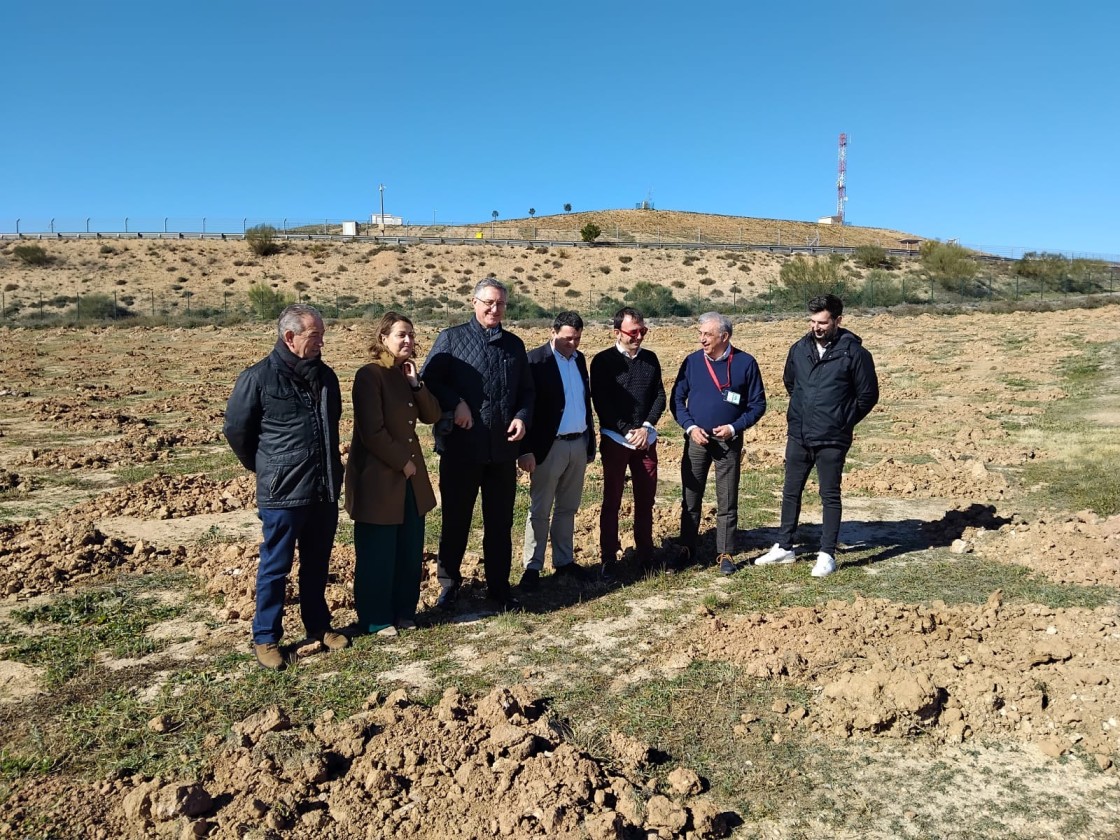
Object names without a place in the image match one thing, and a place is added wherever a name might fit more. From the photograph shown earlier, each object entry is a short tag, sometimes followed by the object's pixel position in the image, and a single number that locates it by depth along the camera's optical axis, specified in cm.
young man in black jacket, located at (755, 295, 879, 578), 578
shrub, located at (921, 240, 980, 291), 4766
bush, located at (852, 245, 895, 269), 5500
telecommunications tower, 9188
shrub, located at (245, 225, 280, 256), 5602
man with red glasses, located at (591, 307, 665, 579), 586
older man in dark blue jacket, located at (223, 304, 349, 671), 436
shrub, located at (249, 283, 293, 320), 3778
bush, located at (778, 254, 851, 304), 3881
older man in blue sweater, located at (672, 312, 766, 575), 593
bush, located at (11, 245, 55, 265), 5259
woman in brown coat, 472
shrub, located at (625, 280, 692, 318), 3672
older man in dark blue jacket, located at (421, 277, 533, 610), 507
